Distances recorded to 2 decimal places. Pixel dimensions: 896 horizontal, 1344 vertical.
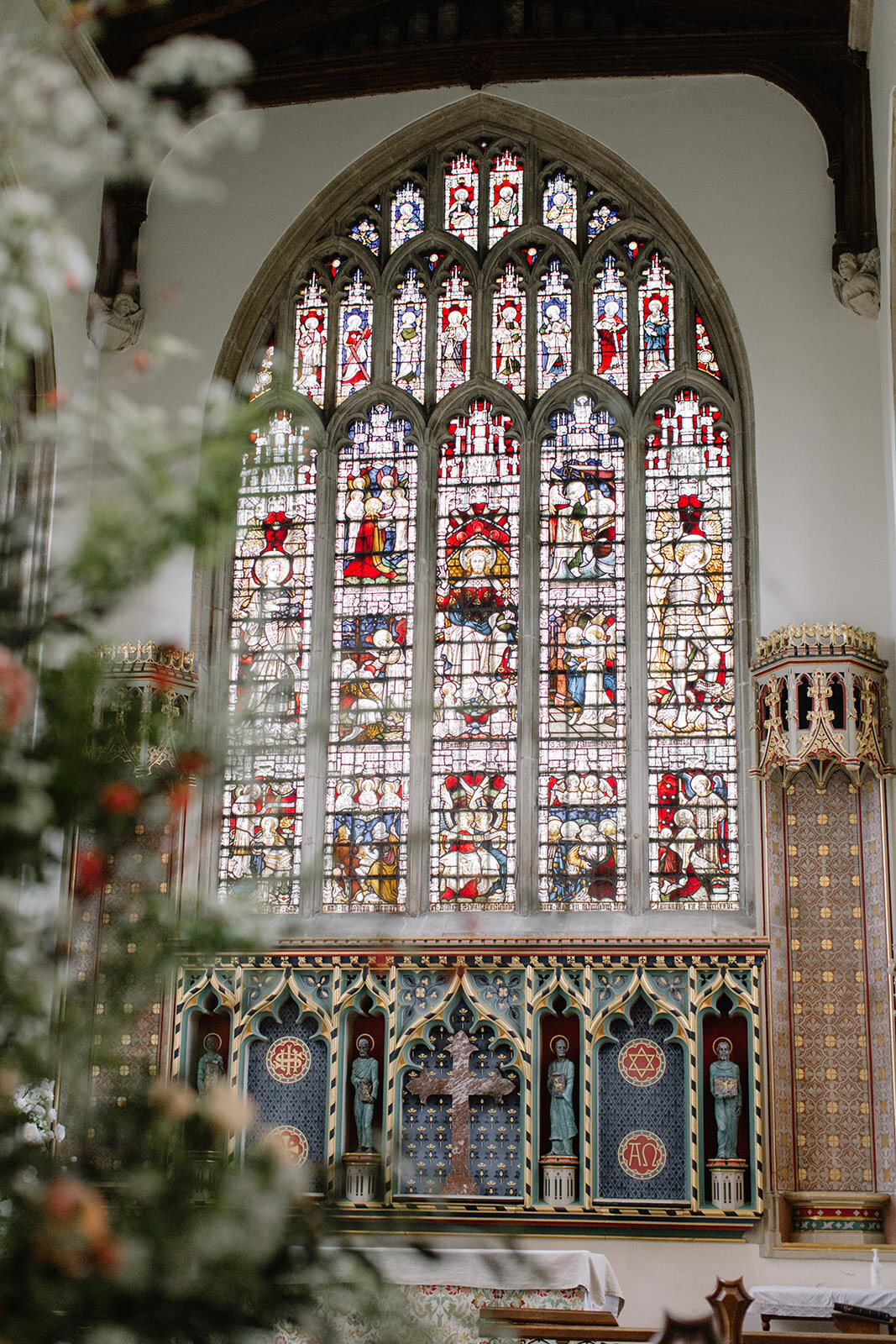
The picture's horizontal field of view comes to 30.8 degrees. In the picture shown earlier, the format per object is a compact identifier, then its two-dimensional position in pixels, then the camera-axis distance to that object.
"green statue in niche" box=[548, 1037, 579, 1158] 8.82
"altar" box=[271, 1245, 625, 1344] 6.45
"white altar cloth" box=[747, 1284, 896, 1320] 7.62
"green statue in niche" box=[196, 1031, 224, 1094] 9.34
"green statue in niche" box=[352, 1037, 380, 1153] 9.04
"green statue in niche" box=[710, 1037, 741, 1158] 8.68
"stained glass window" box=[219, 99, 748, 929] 9.85
